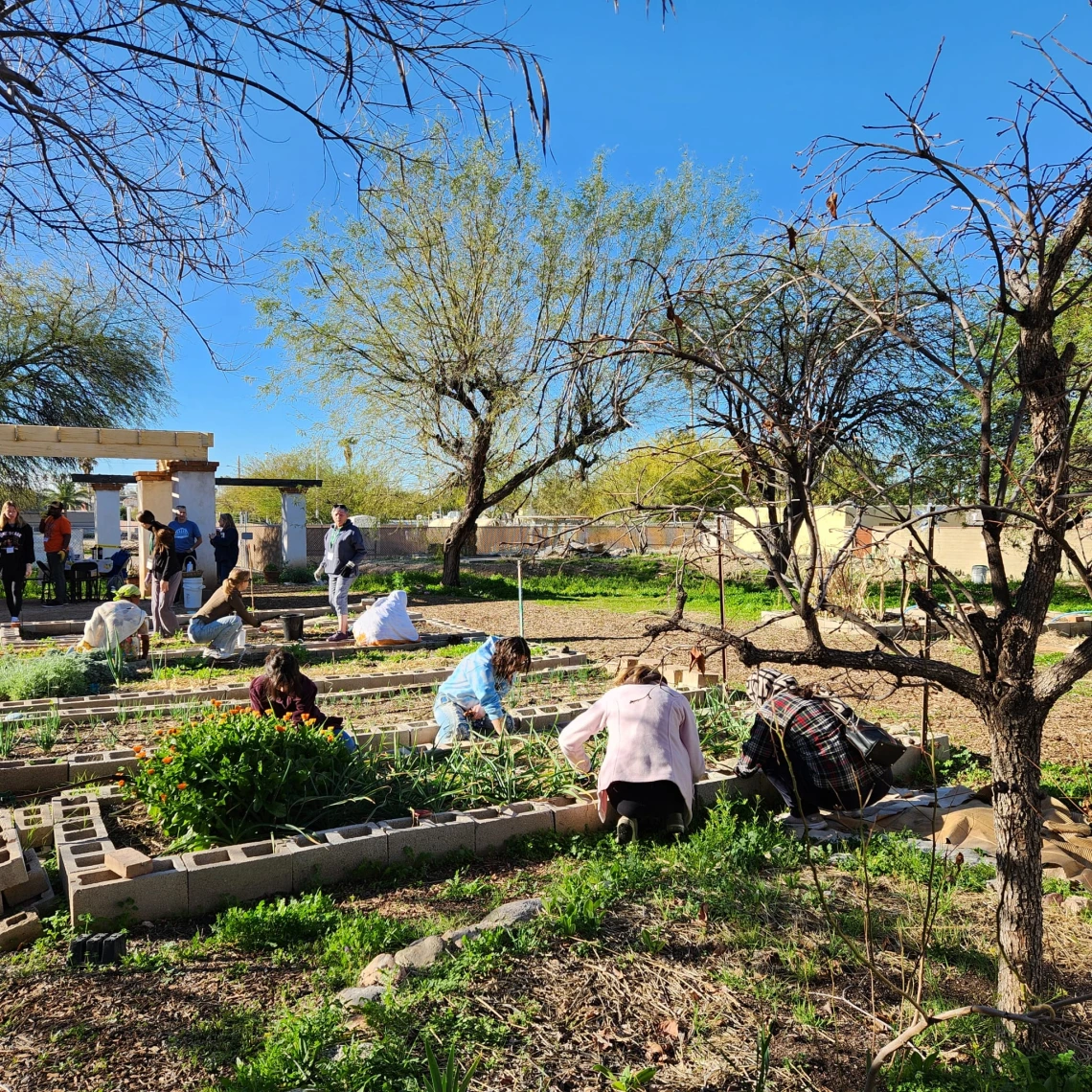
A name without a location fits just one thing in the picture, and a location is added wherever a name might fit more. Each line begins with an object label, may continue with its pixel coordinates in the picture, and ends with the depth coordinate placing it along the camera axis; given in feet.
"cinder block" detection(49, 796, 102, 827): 14.79
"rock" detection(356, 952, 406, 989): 9.83
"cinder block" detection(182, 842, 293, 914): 12.49
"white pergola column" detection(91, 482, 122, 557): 67.21
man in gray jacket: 37.47
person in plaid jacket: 16.61
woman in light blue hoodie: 19.31
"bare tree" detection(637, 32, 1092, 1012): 7.88
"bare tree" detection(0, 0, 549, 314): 8.57
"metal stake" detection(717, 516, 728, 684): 21.68
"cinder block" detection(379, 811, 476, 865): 14.06
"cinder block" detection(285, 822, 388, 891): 13.25
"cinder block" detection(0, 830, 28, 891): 12.22
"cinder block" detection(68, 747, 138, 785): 17.85
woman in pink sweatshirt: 15.16
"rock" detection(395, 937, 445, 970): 10.17
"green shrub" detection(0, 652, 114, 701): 25.40
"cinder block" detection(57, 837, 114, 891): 12.53
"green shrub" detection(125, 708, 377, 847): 14.10
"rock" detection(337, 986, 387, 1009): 9.30
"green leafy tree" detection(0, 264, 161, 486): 65.00
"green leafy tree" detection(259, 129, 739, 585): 59.47
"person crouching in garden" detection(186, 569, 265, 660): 32.09
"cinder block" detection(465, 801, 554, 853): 14.85
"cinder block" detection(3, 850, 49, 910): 12.44
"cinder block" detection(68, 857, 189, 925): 11.68
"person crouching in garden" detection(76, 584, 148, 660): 31.09
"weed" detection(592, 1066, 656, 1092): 8.00
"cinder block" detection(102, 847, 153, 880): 12.10
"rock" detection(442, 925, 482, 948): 10.69
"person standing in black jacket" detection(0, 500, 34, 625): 40.24
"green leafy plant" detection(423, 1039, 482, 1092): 7.17
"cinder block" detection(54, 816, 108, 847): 13.75
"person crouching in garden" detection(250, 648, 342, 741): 17.63
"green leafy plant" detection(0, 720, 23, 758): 18.93
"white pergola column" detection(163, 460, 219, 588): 51.93
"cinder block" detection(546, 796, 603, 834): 15.70
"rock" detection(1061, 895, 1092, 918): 12.56
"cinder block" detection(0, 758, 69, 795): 17.54
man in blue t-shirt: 45.19
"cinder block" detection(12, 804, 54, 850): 14.56
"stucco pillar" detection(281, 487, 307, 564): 78.89
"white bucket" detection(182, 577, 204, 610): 48.29
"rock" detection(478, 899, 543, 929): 11.12
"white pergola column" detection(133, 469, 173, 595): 54.95
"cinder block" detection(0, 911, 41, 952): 11.27
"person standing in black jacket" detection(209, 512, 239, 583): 47.55
